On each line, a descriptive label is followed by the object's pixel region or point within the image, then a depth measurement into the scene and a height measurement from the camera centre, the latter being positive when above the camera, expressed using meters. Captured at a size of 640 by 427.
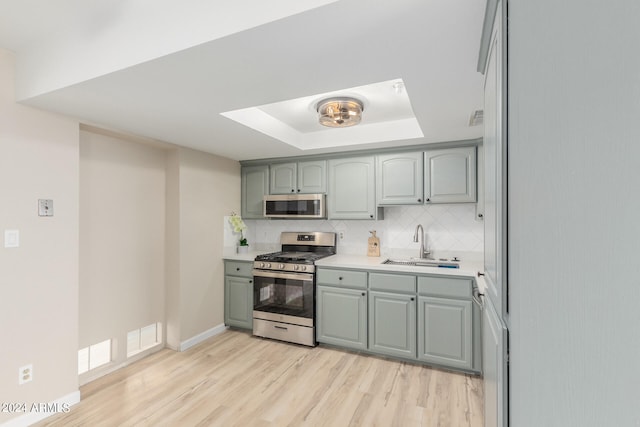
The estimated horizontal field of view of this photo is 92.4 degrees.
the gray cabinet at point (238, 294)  3.60 -0.97
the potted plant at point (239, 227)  3.86 -0.17
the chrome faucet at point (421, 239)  3.29 -0.28
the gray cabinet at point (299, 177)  3.61 +0.44
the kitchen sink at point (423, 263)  3.01 -0.50
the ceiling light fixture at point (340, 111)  2.41 +0.81
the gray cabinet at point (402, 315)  2.63 -0.95
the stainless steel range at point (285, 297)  3.22 -0.91
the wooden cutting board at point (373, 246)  3.49 -0.38
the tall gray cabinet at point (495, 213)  0.85 +0.00
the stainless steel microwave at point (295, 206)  3.53 +0.09
